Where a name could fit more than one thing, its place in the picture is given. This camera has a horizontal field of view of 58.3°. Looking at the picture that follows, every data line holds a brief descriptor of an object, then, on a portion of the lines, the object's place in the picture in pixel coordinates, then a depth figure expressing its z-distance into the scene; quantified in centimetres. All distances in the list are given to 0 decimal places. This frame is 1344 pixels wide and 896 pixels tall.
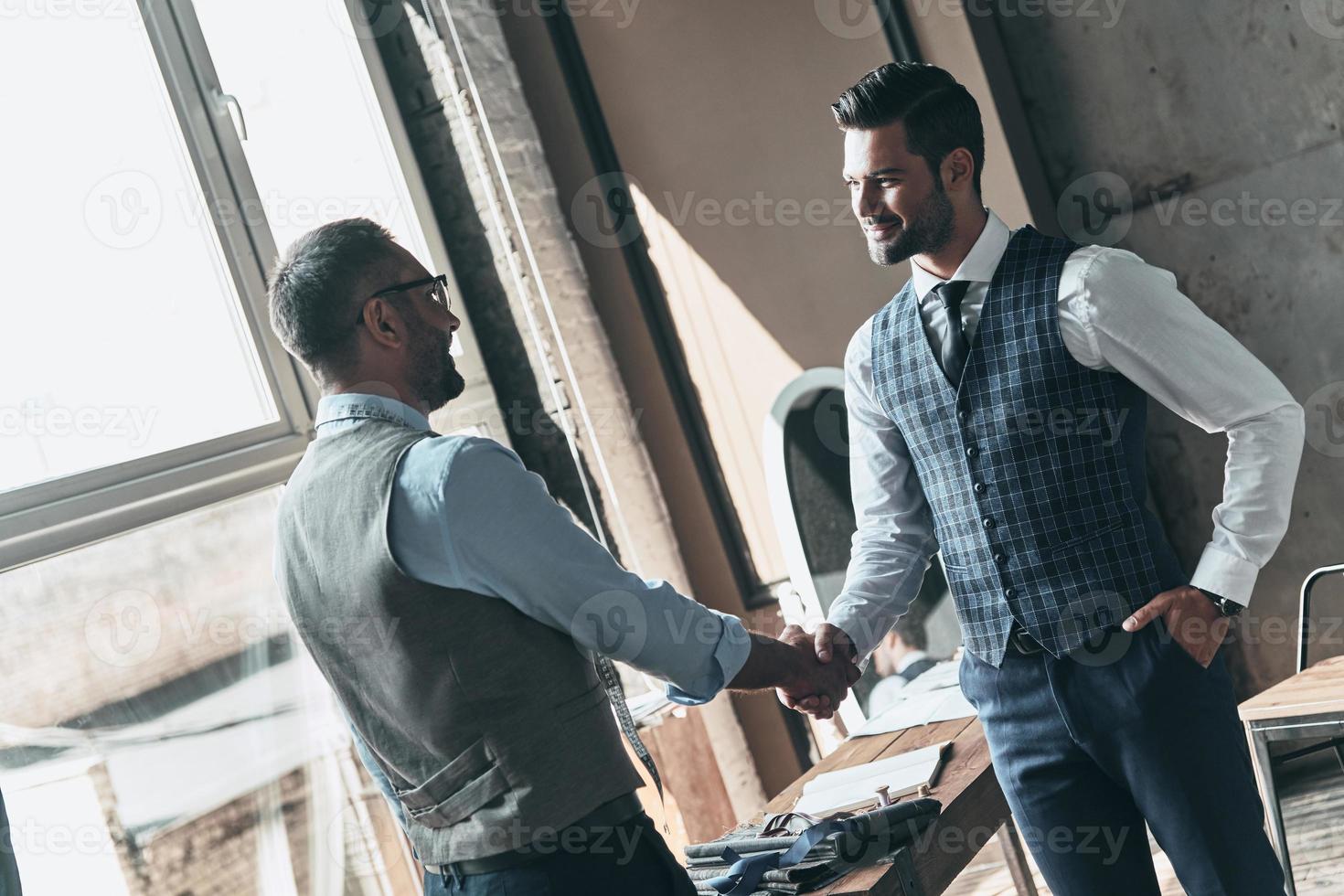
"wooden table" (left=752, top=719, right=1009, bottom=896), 176
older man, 143
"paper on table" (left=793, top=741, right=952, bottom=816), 206
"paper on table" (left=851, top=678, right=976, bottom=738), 250
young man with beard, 149
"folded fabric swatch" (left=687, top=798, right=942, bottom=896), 179
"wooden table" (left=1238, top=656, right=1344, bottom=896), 217
